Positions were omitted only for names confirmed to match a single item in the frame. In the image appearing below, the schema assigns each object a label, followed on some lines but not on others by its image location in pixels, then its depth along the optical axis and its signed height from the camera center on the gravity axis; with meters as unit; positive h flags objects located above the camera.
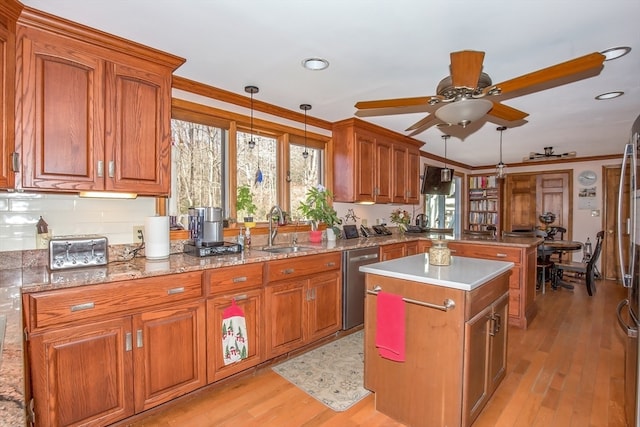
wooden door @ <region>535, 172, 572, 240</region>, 6.49 +0.33
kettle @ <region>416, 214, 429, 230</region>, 5.35 -0.14
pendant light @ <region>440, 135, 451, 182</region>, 4.91 +0.57
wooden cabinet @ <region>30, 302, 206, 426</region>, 1.65 -0.87
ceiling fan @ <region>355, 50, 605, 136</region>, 1.68 +0.73
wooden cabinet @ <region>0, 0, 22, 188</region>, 1.68 +0.64
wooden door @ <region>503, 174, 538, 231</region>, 6.91 +0.25
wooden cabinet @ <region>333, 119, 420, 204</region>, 3.95 +0.62
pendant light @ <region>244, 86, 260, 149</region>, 2.88 +1.08
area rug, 2.28 -1.26
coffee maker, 2.58 -0.12
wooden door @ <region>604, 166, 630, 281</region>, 5.98 -0.21
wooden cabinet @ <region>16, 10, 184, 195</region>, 1.82 +0.62
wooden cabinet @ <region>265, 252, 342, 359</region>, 2.61 -0.78
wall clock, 6.20 +0.67
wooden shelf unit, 7.17 +0.24
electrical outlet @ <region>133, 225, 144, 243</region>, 2.49 -0.17
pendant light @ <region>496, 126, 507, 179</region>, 4.13 +0.60
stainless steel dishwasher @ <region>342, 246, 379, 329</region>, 3.23 -0.75
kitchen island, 1.72 -0.72
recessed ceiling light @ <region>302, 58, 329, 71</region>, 2.35 +1.08
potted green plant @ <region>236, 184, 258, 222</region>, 3.23 +0.09
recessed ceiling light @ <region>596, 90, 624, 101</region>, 2.87 +1.06
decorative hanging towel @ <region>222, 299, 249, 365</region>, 2.31 -0.88
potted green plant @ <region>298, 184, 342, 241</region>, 3.57 +0.03
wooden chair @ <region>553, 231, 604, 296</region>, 4.84 -0.94
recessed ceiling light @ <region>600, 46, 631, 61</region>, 2.10 +1.05
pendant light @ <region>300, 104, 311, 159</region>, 3.39 +1.01
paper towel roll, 2.32 -0.18
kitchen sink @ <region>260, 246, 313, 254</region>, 3.19 -0.37
